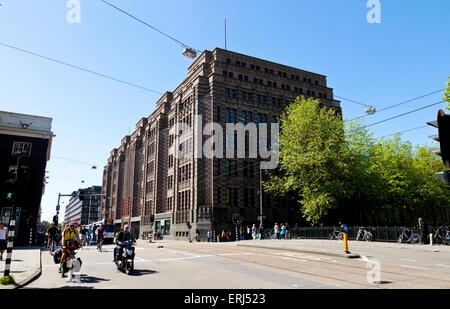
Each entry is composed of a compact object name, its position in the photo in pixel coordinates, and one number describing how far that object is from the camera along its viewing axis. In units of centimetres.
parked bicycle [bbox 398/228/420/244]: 2248
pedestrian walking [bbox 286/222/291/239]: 3403
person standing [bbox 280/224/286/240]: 3332
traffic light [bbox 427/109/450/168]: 450
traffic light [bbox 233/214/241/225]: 3186
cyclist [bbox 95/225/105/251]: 2221
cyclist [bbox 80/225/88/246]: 2465
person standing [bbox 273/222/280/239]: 3381
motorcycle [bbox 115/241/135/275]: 1027
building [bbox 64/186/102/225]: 14800
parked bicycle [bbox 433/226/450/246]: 2141
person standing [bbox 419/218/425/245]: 2178
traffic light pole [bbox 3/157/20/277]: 882
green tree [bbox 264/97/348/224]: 3070
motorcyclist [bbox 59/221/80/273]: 1022
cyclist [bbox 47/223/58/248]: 1836
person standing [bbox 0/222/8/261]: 1504
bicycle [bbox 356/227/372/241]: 2547
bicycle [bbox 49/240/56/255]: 1923
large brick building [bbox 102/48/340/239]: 4556
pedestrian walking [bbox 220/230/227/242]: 4106
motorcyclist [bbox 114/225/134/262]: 1129
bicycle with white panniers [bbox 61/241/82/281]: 967
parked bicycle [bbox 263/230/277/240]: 3583
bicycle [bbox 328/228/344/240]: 2797
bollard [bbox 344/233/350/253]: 1558
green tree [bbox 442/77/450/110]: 2212
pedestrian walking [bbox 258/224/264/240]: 3478
